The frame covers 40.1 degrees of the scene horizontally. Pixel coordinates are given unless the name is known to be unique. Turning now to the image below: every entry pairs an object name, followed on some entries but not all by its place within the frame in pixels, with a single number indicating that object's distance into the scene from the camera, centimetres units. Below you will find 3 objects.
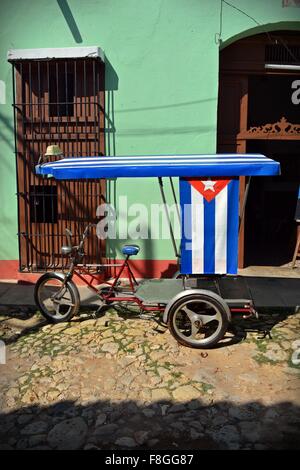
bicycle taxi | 457
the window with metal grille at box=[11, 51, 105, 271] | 710
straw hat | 655
